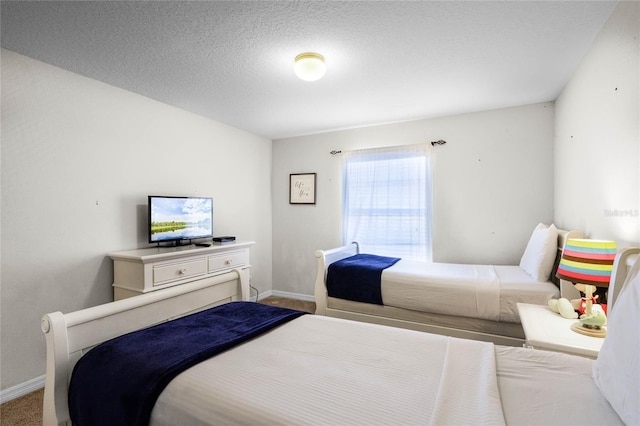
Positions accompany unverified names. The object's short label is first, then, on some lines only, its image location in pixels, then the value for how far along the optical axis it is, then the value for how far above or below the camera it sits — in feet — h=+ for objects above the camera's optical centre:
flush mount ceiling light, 7.15 +3.50
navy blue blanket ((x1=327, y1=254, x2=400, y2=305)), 9.36 -2.08
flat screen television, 9.48 -0.12
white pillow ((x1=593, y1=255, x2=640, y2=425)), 2.68 -1.41
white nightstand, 4.66 -2.01
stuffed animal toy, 5.82 -1.83
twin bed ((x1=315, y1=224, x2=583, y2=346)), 7.81 -2.22
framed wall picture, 14.55 +1.26
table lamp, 4.97 -0.92
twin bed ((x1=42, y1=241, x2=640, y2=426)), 3.04 -2.00
